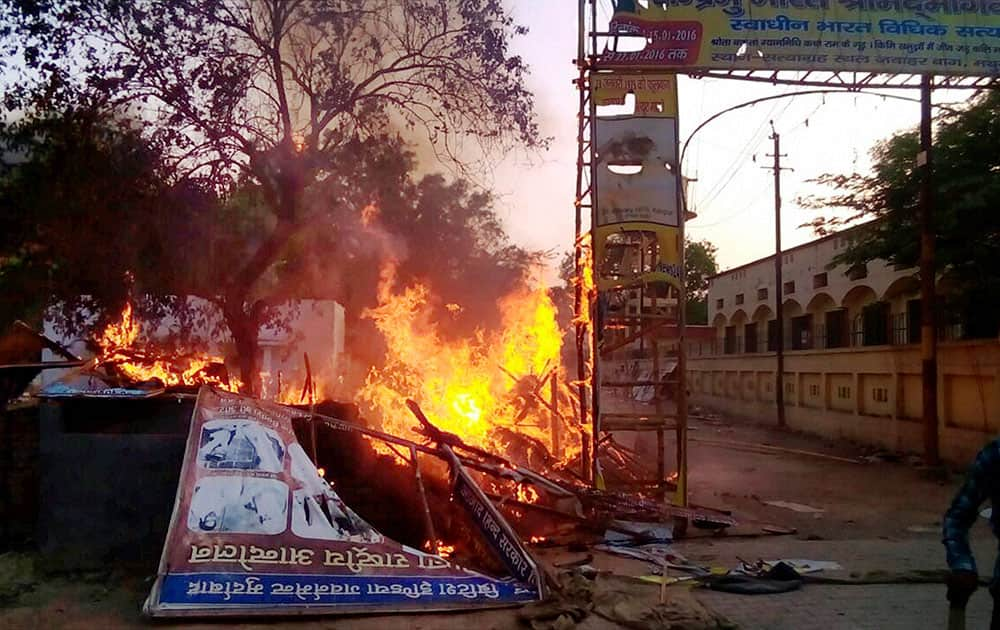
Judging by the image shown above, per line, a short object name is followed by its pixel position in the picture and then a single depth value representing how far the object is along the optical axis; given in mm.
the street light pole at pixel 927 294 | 14414
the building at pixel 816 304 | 22906
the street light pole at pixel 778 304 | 25828
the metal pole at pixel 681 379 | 10609
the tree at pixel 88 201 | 10133
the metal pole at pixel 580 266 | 11484
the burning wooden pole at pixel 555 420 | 14133
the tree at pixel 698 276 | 57559
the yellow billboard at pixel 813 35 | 11305
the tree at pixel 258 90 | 9305
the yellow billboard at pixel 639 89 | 11102
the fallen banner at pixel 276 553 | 5777
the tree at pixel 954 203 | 14500
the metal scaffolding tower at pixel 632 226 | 10781
